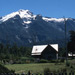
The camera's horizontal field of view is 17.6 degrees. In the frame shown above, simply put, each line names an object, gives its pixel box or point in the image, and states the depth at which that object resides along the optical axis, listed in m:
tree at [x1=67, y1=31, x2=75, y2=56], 89.59
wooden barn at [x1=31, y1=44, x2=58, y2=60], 96.94
